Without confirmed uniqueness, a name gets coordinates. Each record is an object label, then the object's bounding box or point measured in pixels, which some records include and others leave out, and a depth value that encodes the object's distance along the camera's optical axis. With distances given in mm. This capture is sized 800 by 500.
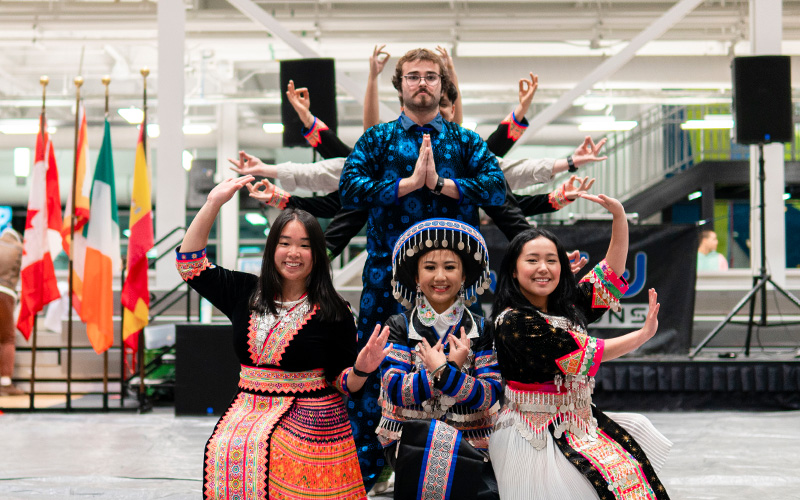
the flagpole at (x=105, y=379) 5088
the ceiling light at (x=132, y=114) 11716
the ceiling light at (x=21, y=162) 13086
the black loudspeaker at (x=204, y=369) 4789
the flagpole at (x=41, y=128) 4867
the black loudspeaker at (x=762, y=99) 5629
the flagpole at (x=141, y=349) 5099
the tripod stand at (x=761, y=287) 5055
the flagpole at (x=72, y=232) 5133
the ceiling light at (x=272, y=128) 12422
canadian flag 5223
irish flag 5195
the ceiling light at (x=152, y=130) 13309
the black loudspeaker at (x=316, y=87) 5027
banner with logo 5207
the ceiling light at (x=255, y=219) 15758
